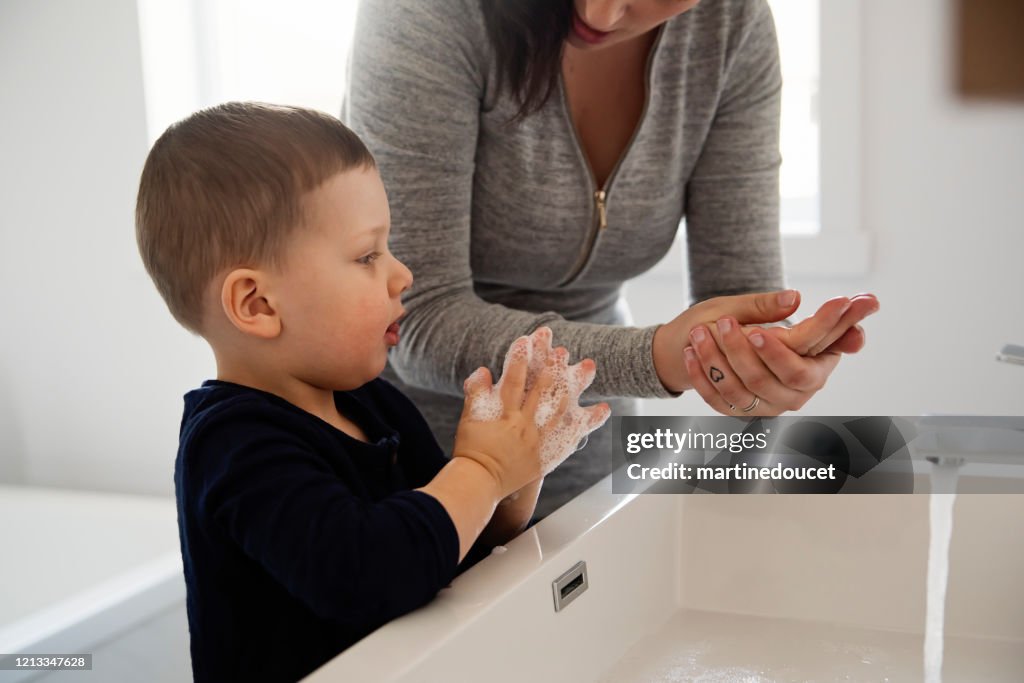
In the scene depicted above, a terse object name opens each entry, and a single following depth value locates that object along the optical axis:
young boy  0.62
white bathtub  2.07
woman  0.87
